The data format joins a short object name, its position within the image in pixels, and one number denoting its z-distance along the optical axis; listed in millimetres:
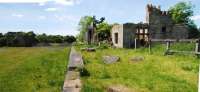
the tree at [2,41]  29322
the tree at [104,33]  22948
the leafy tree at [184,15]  18838
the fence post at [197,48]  7548
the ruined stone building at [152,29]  15160
